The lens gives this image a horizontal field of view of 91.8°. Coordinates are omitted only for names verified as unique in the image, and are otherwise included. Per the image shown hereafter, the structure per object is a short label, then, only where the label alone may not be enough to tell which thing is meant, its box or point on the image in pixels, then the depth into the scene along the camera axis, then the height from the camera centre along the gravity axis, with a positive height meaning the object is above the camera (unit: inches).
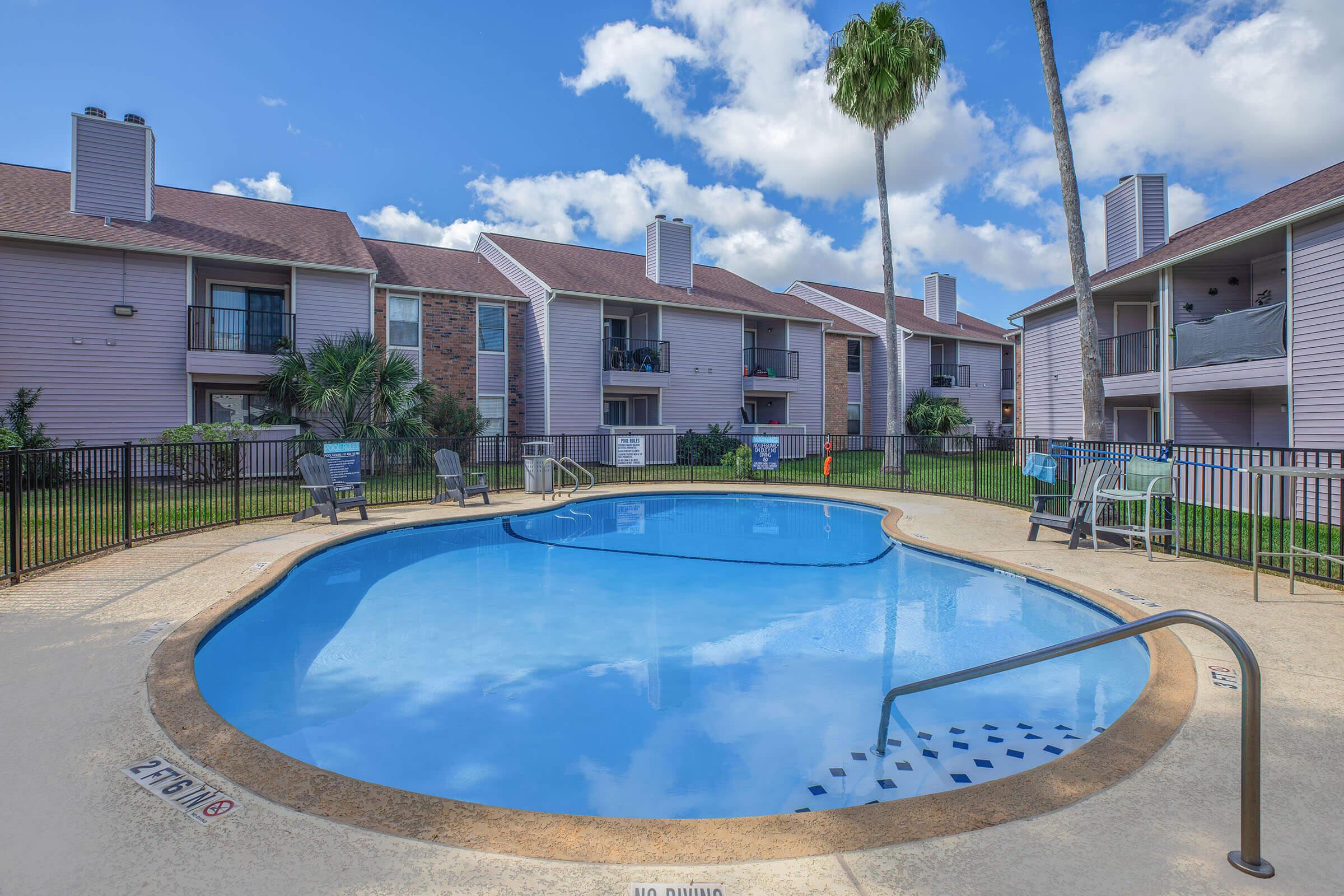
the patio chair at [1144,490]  310.3 -20.6
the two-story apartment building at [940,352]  1209.4 +190.1
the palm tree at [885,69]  769.6 +455.7
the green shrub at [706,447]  904.3 +5.3
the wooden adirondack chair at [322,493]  427.5 -28.1
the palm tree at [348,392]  659.4 +61.7
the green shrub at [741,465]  714.8 -15.7
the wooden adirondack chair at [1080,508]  340.8 -30.9
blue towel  386.3 -10.7
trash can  595.8 -21.7
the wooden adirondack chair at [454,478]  508.7 -21.4
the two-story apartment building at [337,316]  618.8 +164.8
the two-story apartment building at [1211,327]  464.4 +109.2
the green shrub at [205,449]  565.3 +2.4
